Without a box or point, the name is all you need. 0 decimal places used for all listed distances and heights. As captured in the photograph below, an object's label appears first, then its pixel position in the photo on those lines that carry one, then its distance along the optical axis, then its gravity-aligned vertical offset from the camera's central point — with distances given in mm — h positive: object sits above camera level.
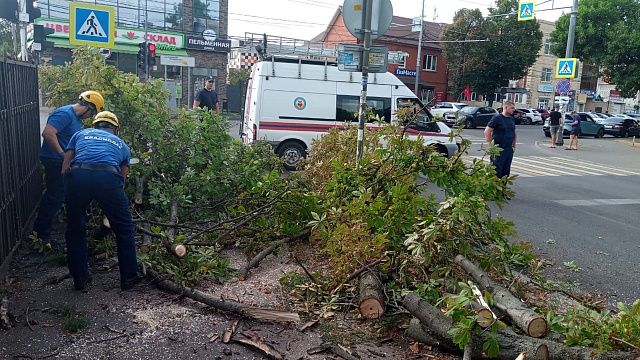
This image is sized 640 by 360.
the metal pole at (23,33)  9375 +797
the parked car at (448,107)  34441 -634
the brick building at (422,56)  48938 +3717
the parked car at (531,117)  44594 -1181
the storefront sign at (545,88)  59312 +1605
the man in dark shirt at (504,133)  10016 -575
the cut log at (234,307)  4426 -1782
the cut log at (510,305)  3621 -1417
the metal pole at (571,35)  22031 +2774
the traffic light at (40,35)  11820 +923
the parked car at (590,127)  33875 -1336
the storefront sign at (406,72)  48091 +2056
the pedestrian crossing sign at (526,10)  20469 +3417
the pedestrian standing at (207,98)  13289 -281
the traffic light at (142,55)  17172 +891
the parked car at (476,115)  35469 -996
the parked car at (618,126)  35562 -1247
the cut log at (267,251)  5521 -1731
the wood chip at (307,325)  4379 -1856
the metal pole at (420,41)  38912 +3912
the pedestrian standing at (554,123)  24109 -870
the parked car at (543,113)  45156 -821
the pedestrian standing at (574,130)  23469 -1087
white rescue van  12377 -235
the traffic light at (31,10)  10344 +1264
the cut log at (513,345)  3410 -1545
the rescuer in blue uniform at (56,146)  5918 -720
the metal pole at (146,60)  16953 +723
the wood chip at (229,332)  4121 -1850
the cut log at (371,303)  4422 -1657
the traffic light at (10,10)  7925 +948
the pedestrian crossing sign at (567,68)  21859 +1425
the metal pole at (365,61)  7117 +430
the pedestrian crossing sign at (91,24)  9500 +972
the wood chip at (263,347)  3928 -1854
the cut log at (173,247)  5074 -1494
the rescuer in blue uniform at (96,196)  4723 -979
